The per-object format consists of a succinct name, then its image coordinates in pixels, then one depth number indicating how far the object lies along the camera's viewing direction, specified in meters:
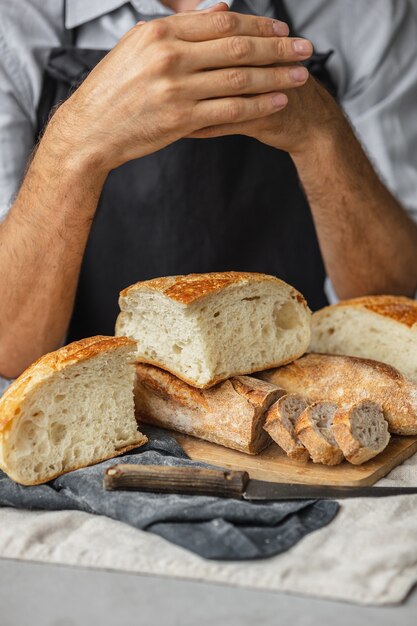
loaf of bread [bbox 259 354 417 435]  1.66
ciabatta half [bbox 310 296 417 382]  1.92
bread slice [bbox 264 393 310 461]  1.57
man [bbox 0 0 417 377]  1.74
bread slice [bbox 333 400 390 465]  1.52
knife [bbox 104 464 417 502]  1.42
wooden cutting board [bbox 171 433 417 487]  1.52
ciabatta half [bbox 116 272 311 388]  1.66
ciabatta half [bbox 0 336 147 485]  1.49
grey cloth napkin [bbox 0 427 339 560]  1.30
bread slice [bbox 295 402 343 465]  1.53
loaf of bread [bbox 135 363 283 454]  1.61
